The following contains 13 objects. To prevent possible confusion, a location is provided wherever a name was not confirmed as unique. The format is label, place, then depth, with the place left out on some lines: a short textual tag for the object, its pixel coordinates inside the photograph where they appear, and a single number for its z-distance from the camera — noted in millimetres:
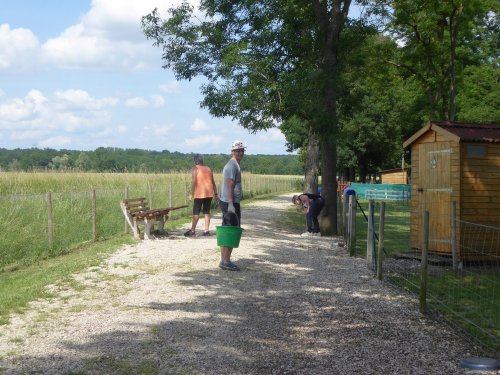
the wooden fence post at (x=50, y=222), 12867
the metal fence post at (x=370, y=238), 10938
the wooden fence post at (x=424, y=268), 7586
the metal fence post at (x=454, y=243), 11891
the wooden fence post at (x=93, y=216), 14645
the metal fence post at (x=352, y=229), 12711
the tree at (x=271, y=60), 15977
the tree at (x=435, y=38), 23547
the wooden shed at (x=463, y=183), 12078
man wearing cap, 10117
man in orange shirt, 14750
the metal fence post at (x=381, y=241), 9711
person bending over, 16250
